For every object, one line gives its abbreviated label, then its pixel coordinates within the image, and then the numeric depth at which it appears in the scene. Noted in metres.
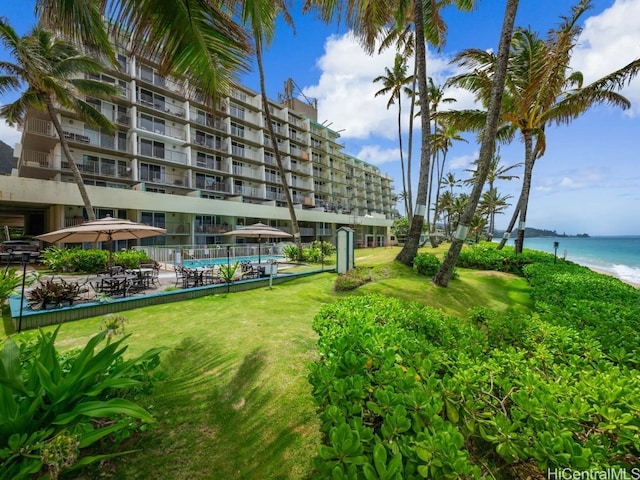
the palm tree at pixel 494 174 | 38.22
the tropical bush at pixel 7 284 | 7.10
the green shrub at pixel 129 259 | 14.96
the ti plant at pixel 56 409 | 1.67
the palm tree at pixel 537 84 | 11.70
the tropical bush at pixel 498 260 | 14.14
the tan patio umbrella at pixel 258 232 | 16.03
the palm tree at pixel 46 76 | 14.01
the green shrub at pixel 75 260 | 13.91
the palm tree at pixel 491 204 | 48.72
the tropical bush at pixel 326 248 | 23.45
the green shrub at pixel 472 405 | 1.40
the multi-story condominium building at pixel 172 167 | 20.56
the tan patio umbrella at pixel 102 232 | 9.92
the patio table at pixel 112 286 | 9.41
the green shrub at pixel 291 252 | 21.60
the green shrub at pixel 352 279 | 9.80
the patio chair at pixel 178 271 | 11.86
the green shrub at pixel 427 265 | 10.93
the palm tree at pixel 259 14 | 4.81
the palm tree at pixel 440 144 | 32.17
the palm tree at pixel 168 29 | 3.18
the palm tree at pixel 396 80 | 28.22
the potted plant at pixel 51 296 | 7.59
